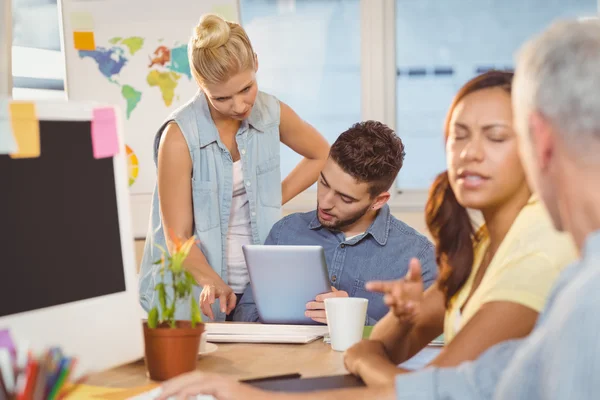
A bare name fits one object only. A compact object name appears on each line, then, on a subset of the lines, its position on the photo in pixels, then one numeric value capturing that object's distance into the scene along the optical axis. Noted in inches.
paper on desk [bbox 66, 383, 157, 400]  51.1
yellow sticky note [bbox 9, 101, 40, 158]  47.9
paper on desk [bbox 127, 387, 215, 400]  48.5
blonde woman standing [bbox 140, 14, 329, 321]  92.2
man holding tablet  91.1
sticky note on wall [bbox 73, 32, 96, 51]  151.0
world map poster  150.6
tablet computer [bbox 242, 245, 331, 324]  75.7
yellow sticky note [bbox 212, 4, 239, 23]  147.1
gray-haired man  26.0
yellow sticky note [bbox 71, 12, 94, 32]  150.6
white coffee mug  66.6
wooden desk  56.9
